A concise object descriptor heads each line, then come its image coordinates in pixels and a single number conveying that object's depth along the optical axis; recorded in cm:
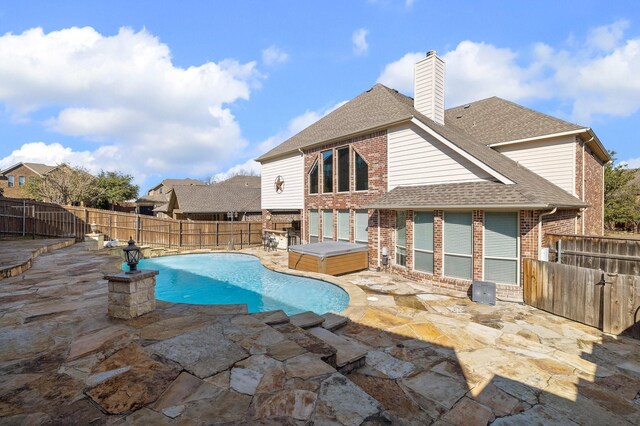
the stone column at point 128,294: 527
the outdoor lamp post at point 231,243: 2028
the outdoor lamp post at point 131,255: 540
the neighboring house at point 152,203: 3748
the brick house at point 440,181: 920
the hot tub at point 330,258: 1202
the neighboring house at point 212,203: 2600
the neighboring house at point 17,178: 4325
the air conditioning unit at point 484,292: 855
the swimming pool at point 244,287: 970
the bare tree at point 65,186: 3161
